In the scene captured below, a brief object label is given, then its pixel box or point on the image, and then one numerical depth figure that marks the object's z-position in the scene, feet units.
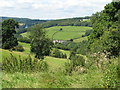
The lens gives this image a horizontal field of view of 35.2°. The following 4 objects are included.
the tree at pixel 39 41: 201.02
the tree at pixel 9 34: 218.85
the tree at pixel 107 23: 88.06
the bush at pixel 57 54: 380.02
